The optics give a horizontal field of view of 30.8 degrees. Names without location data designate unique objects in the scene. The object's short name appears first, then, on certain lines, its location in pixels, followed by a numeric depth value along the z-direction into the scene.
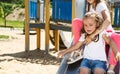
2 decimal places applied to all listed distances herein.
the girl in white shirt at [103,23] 2.26
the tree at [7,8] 16.01
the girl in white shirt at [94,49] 2.20
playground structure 5.12
